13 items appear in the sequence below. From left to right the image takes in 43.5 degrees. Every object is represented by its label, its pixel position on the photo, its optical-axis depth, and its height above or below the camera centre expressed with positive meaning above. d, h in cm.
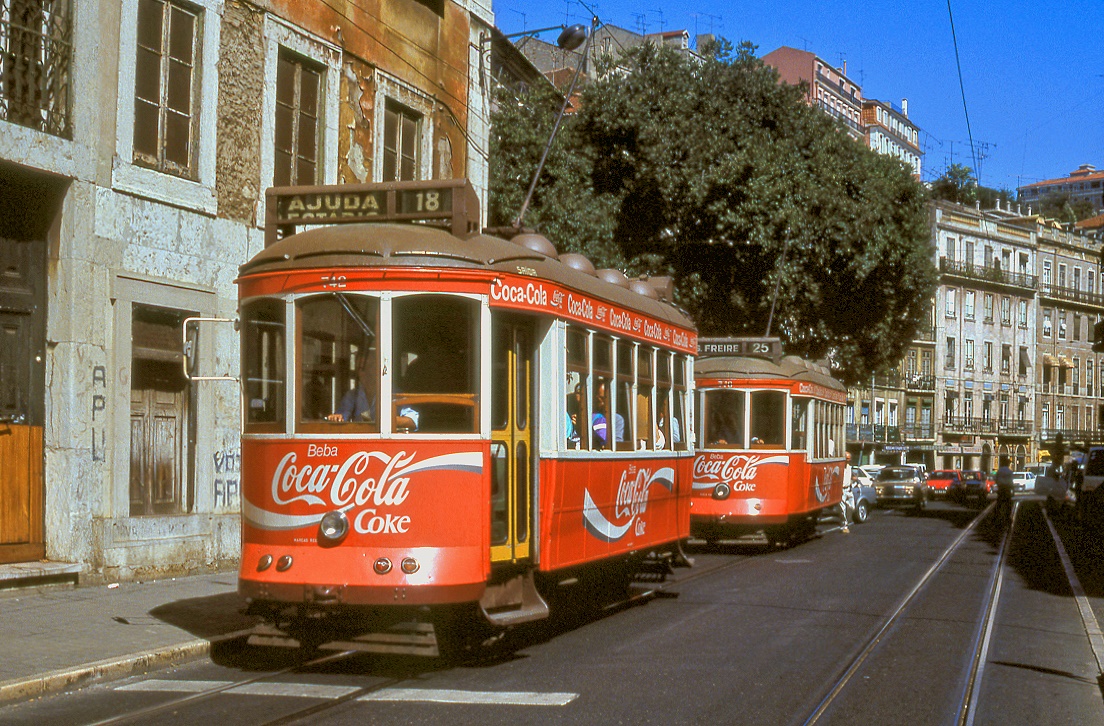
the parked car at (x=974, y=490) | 4747 -262
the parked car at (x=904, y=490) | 4006 -224
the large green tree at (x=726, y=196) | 2841 +454
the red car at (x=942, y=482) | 5702 -286
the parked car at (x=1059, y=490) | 4100 -259
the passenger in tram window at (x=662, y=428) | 1334 -15
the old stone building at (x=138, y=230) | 1338 +189
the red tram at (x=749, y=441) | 2014 -42
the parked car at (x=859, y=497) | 2956 -191
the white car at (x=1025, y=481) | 6512 -317
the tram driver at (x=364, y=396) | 938 +10
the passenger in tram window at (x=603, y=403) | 1143 +7
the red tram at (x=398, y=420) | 916 -7
